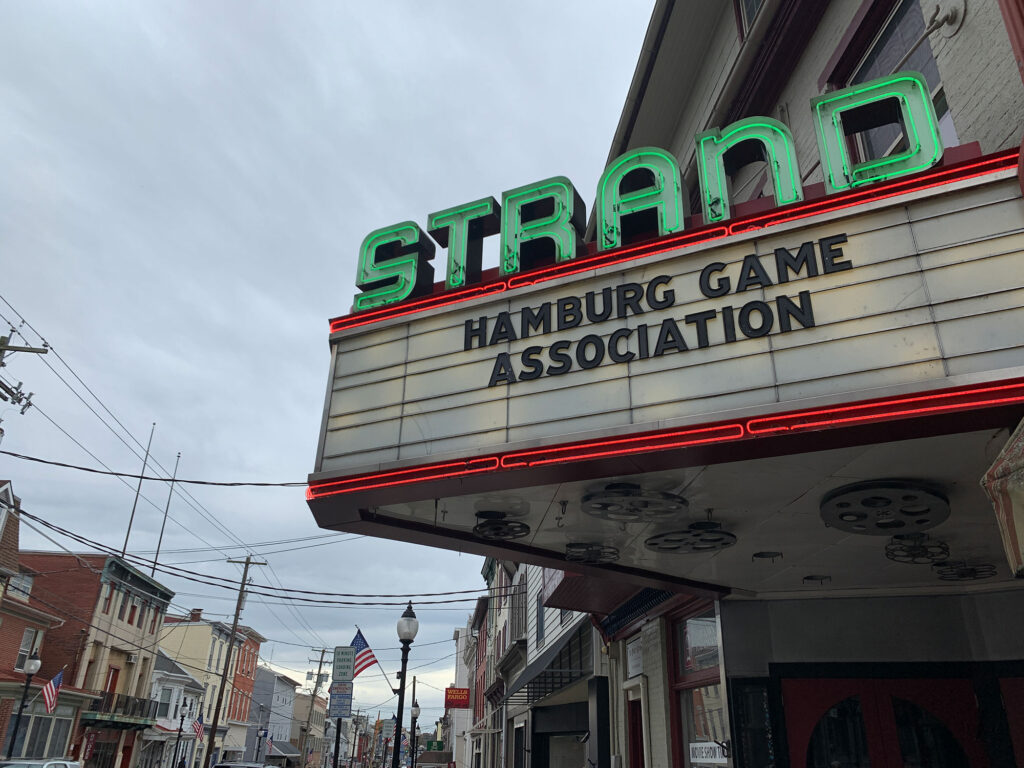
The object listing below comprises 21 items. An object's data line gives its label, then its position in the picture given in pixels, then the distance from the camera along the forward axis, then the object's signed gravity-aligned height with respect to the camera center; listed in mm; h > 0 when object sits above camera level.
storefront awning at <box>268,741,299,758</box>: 73812 -1154
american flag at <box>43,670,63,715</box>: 26953 +1410
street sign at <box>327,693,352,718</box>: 17492 +735
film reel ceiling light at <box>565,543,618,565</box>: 9156 +2193
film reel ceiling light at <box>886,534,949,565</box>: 8102 +2069
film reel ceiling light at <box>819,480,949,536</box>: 6805 +2151
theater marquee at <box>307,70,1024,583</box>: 5594 +3301
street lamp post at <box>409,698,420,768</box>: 36812 +1305
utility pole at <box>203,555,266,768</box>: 37969 +5112
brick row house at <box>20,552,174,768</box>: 39562 +4694
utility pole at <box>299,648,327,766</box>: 77294 +5455
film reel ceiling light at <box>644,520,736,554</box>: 8031 +2146
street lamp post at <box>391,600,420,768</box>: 14352 +1963
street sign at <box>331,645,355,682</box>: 18266 +1745
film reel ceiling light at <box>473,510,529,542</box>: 8023 +2181
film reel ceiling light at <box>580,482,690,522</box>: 7141 +2197
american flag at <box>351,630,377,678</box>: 20344 +2180
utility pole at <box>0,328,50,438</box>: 21875 +9301
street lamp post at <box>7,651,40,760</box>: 23812 +1972
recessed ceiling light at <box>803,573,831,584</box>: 9883 +2108
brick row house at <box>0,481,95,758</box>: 31531 +3195
